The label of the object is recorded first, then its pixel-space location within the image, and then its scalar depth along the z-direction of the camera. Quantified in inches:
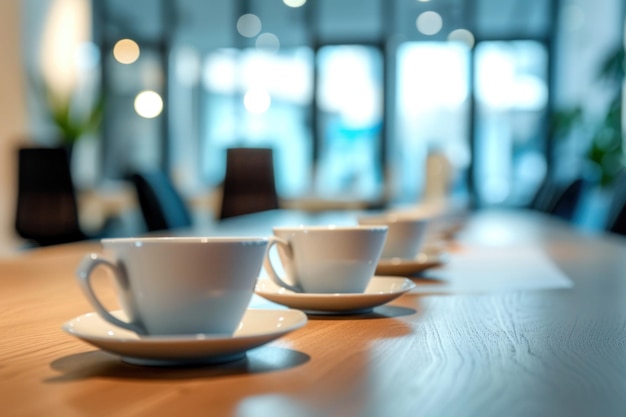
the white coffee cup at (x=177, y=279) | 31.4
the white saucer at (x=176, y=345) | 29.3
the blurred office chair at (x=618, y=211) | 141.3
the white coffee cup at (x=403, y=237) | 56.0
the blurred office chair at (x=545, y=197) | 262.9
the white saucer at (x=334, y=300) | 39.1
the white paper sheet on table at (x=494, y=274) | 51.0
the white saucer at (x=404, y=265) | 53.6
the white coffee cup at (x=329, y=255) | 40.1
